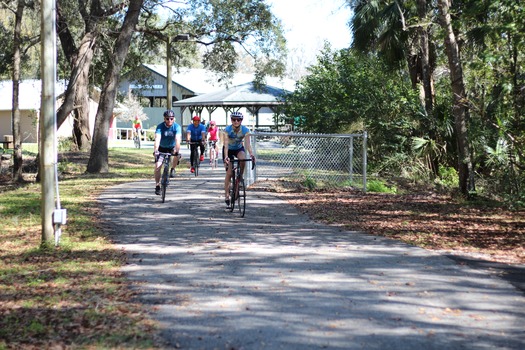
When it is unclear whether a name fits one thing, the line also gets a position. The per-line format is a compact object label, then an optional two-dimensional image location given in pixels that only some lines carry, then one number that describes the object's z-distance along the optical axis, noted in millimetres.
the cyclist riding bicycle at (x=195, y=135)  21641
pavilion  49719
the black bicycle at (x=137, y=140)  46200
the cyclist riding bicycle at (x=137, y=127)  45203
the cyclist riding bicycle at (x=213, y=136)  26980
